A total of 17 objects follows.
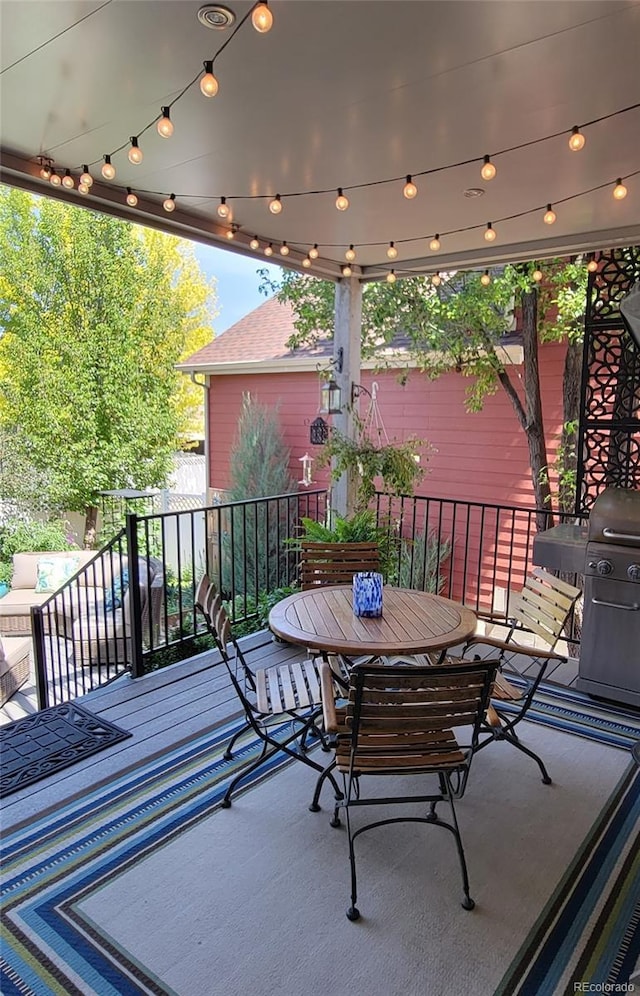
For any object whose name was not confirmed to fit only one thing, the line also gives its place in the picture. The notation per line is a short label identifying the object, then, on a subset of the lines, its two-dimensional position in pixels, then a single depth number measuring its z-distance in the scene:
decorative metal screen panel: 4.18
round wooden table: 2.46
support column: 5.25
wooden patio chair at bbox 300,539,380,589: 3.85
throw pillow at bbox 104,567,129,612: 6.76
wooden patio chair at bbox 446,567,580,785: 2.55
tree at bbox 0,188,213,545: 10.54
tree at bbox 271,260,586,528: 6.07
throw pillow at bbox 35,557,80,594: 8.24
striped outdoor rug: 1.76
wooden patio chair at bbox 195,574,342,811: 2.51
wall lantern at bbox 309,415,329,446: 5.50
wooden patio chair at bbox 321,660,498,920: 1.97
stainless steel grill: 3.37
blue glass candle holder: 2.79
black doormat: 2.72
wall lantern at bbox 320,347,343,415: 5.21
